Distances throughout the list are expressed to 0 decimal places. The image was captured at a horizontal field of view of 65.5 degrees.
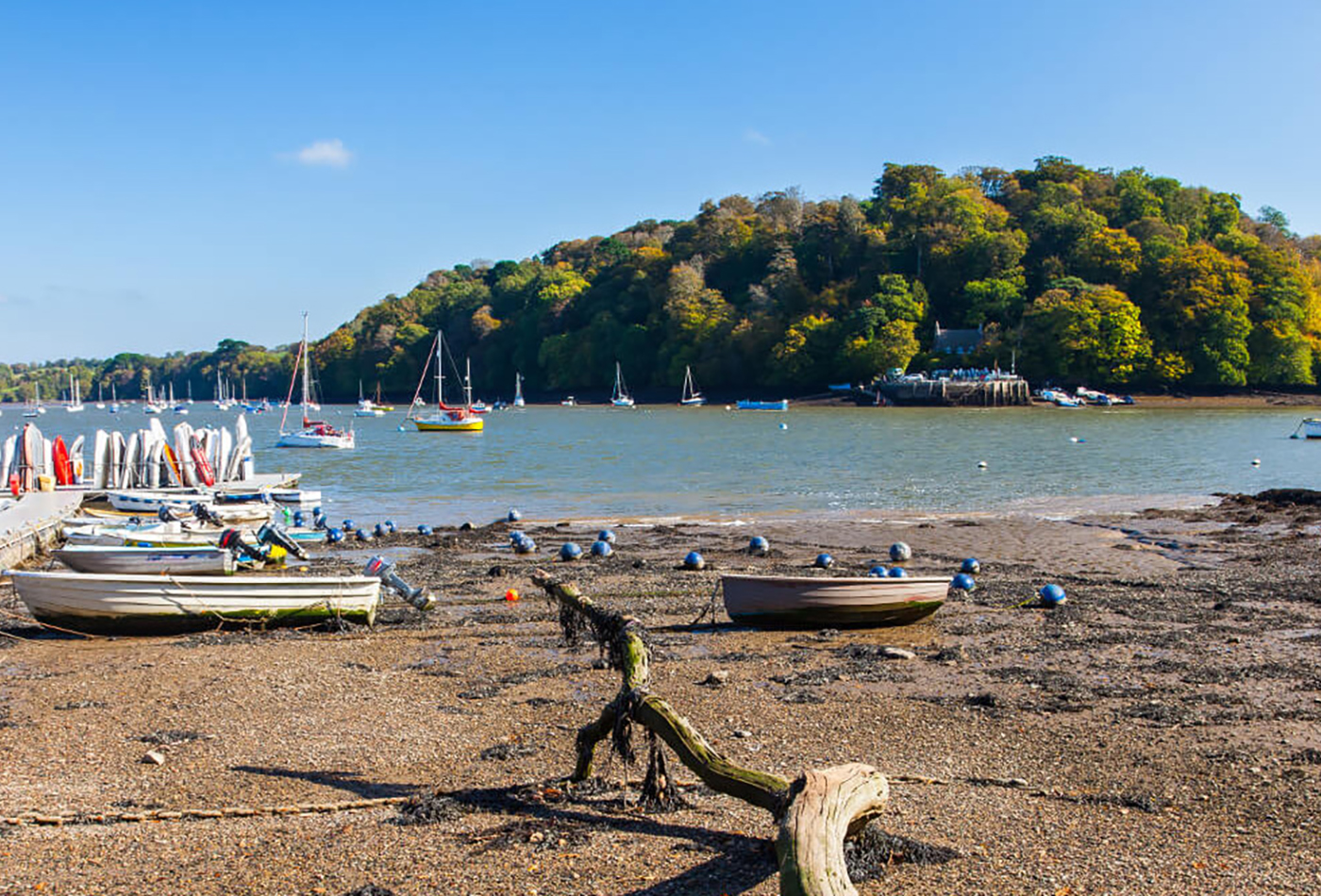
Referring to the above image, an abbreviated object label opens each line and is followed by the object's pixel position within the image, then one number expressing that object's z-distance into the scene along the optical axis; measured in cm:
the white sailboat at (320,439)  6488
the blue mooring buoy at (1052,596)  1650
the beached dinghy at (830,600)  1470
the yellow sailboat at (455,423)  8394
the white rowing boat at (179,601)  1457
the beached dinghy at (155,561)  1775
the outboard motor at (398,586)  1667
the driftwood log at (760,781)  616
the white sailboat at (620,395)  14760
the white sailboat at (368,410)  13369
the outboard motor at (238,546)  1903
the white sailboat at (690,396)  14358
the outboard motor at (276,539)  1996
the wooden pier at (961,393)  11800
